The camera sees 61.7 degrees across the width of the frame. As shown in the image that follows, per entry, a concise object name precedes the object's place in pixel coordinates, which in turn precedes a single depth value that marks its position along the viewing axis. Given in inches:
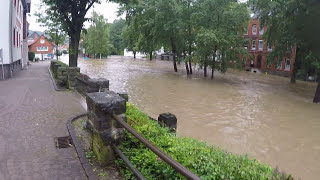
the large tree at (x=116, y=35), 3872.3
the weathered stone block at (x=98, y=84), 342.0
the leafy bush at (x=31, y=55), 2037.9
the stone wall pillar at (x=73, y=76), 553.5
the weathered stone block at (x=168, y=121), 245.8
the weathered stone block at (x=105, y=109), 176.6
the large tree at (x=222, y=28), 1053.8
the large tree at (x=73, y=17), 736.3
